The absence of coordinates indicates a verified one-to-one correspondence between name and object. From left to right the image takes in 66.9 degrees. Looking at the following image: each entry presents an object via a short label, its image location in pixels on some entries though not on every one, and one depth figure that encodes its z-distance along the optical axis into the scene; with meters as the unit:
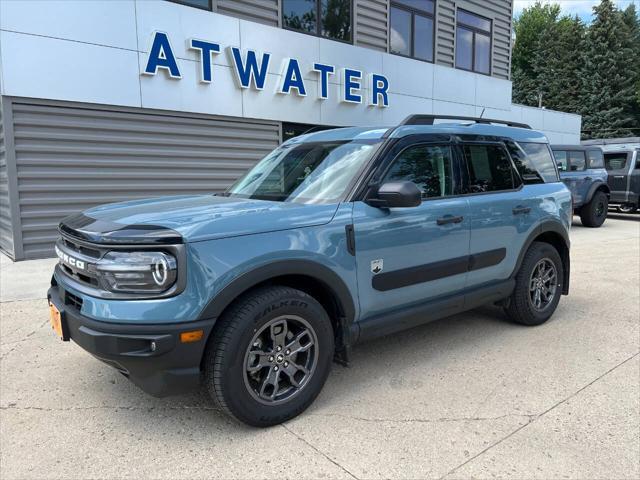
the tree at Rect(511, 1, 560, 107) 40.88
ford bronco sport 2.42
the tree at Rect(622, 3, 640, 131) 36.03
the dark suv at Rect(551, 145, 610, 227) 12.13
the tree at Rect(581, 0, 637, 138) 34.75
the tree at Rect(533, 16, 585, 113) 36.78
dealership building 7.39
